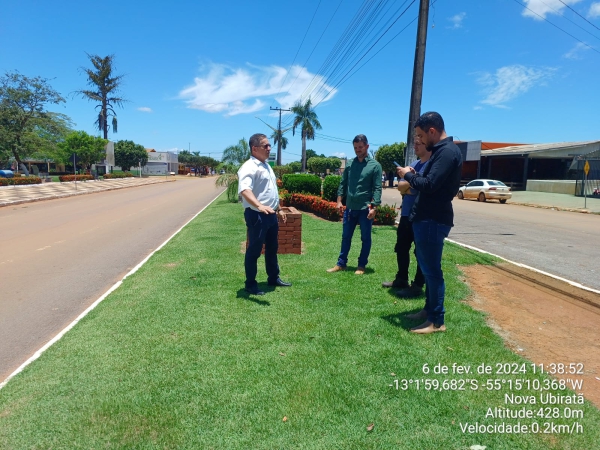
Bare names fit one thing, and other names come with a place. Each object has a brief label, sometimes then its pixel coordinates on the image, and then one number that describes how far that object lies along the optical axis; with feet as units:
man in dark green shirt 17.69
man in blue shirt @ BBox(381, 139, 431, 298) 14.90
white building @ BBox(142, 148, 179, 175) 295.30
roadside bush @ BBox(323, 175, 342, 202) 46.55
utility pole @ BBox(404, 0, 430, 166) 33.83
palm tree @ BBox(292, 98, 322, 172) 156.66
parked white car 81.25
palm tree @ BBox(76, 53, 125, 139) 189.16
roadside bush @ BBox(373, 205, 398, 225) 36.91
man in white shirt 14.98
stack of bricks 22.66
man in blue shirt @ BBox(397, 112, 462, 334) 11.10
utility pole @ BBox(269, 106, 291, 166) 148.66
